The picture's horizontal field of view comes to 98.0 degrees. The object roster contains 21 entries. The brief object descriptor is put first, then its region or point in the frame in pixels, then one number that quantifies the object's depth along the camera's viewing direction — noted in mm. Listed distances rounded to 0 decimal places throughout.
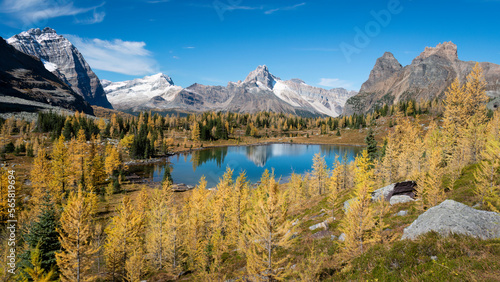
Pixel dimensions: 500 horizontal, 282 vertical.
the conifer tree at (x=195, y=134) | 178250
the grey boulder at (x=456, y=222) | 12597
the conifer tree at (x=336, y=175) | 31373
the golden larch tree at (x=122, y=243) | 25469
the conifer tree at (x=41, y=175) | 48806
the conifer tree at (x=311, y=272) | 13254
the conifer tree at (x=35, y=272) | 16547
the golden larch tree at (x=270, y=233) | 14961
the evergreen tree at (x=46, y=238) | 21000
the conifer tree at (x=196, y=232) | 27375
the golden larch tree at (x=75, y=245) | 20870
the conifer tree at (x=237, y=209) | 30770
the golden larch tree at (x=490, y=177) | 18819
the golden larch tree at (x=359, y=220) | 16245
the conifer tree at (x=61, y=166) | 54759
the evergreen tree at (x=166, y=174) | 63044
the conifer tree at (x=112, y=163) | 79250
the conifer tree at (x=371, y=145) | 52875
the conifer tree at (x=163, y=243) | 28094
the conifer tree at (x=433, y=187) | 22328
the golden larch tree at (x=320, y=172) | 51203
